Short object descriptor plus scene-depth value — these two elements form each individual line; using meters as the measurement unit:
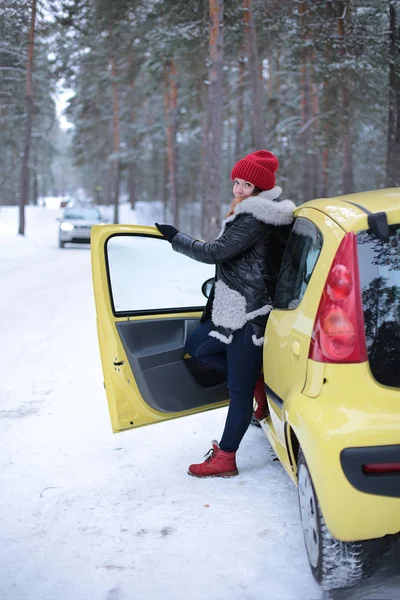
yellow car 2.29
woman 3.46
